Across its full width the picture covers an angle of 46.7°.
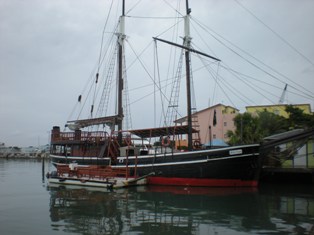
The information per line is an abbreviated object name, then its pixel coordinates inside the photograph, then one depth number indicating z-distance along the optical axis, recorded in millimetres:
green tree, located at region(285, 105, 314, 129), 35238
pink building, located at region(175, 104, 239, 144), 56125
